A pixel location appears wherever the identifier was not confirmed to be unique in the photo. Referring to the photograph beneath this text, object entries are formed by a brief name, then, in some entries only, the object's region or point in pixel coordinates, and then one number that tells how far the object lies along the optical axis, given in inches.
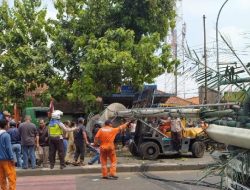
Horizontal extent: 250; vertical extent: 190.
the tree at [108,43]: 877.8
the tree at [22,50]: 1002.7
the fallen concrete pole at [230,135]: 184.2
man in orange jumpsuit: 524.1
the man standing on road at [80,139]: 625.3
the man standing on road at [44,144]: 629.0
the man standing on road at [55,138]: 581.9
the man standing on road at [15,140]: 603.5
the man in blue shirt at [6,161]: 398.3
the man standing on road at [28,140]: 596.7
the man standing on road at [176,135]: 701.9
